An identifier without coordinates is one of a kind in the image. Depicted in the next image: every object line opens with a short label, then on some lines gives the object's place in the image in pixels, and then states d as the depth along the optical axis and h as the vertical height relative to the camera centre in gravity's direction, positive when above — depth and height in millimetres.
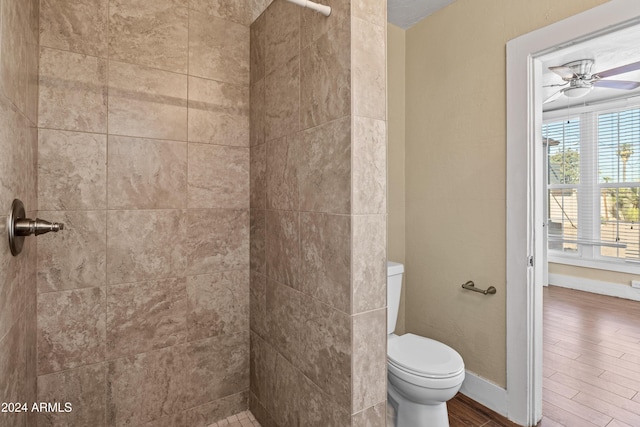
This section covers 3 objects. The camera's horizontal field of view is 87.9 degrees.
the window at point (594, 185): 4250 +344
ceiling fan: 2730 +1178
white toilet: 1544 -795
